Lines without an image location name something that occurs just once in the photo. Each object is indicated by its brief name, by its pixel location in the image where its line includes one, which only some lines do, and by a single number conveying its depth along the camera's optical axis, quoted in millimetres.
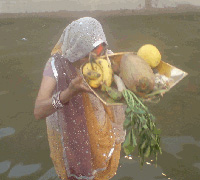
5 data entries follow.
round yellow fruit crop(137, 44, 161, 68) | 2584
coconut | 2404
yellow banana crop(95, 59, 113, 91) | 2459
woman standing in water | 2555
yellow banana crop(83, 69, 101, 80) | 2412
